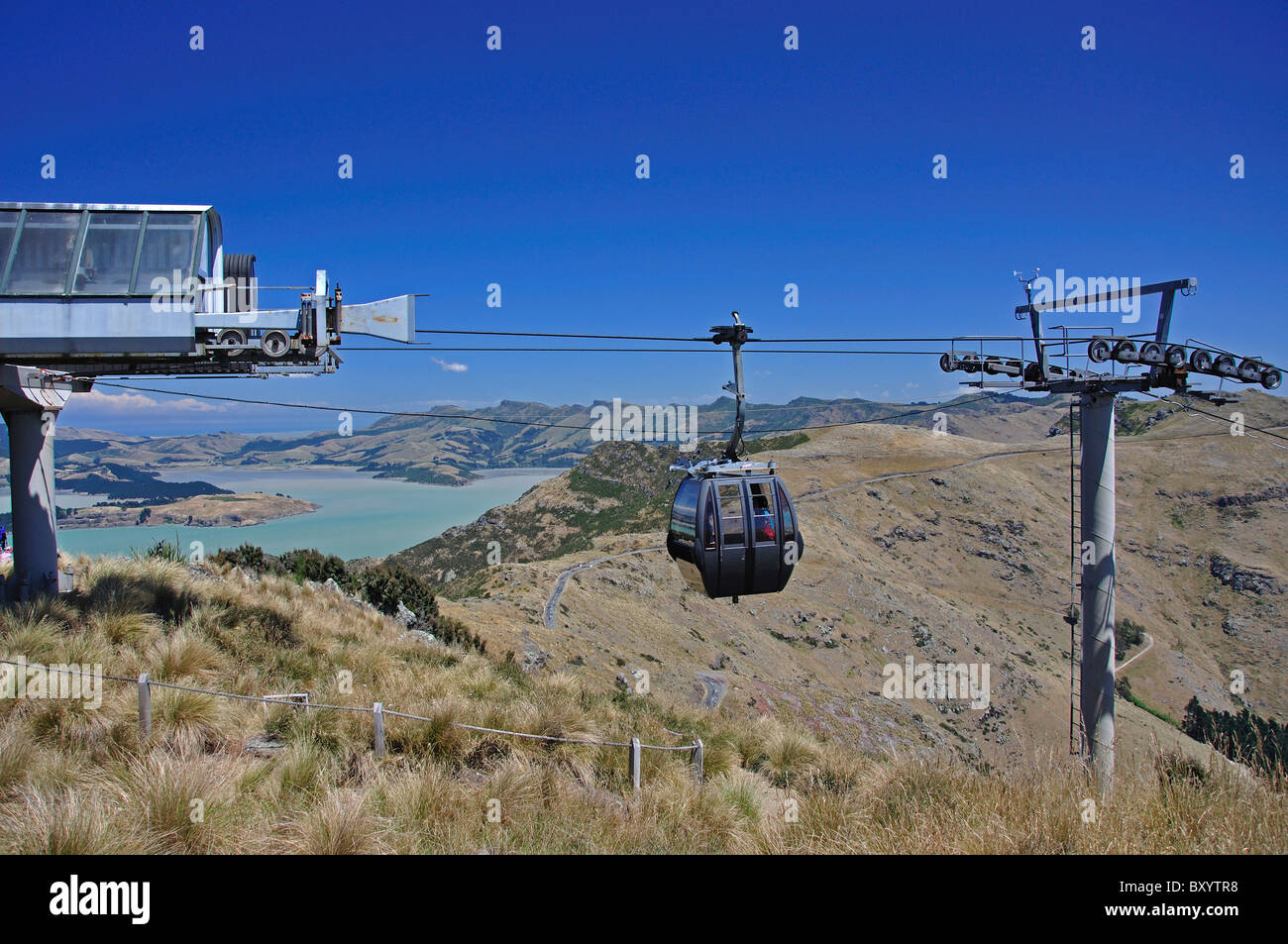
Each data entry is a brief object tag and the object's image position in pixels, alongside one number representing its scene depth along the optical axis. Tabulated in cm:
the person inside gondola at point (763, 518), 1246
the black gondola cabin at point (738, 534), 1220
